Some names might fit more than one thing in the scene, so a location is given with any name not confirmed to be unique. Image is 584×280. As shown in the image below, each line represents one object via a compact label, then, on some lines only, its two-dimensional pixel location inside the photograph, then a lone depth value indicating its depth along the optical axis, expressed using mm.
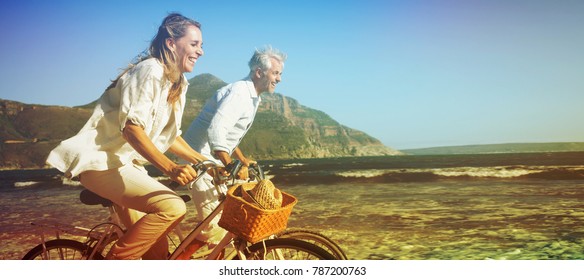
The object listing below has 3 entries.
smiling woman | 1942
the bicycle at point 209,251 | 1940
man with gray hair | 2523
